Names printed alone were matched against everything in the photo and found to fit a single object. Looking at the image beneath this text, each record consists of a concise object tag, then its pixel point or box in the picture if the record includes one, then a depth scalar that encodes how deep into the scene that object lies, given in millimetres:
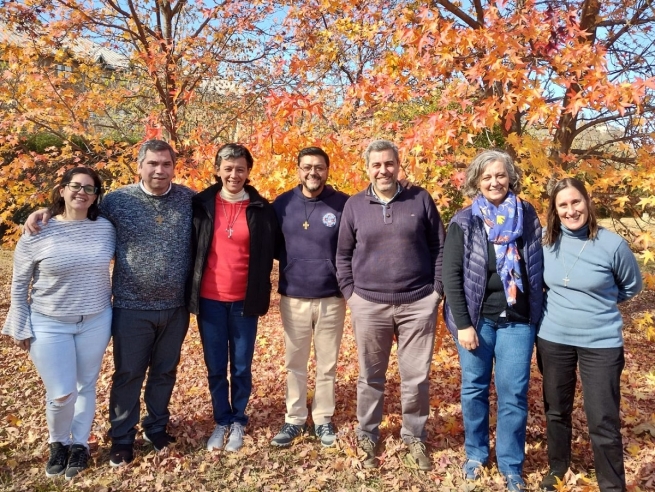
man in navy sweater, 3357
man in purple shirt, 3086
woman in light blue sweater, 2604
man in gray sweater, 3152
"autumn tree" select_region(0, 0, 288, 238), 5996
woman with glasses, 2939
